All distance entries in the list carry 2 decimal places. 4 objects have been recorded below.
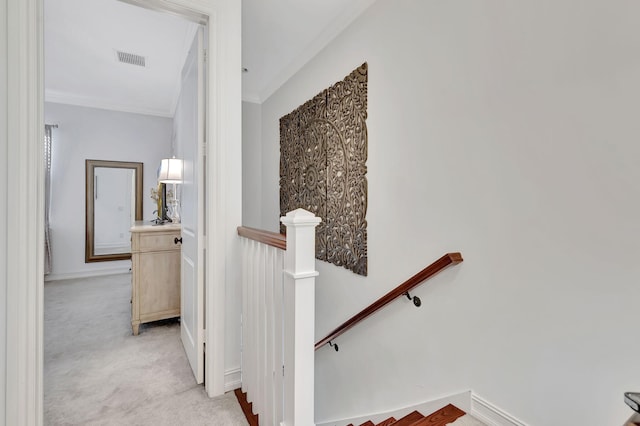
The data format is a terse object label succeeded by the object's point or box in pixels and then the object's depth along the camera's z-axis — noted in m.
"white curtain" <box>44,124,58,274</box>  4.40
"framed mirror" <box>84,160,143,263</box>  4.80
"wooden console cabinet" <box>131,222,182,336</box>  2.64
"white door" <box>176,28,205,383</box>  1.86
